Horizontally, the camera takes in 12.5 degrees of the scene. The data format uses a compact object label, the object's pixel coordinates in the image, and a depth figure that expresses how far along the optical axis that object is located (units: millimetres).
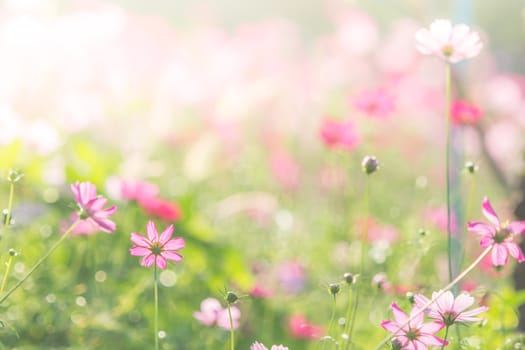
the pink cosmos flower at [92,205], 2422
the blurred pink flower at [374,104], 3284
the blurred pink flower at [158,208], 3153
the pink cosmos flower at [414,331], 2406
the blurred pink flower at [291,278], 3681
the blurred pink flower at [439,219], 4023
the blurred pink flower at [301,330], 3171
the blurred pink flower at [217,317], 2663
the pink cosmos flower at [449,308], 2402
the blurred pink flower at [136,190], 3121
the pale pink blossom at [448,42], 2598
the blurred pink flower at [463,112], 3018
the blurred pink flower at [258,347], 2390
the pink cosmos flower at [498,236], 2401
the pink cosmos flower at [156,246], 2404
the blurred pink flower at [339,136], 3231
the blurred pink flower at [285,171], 5258
